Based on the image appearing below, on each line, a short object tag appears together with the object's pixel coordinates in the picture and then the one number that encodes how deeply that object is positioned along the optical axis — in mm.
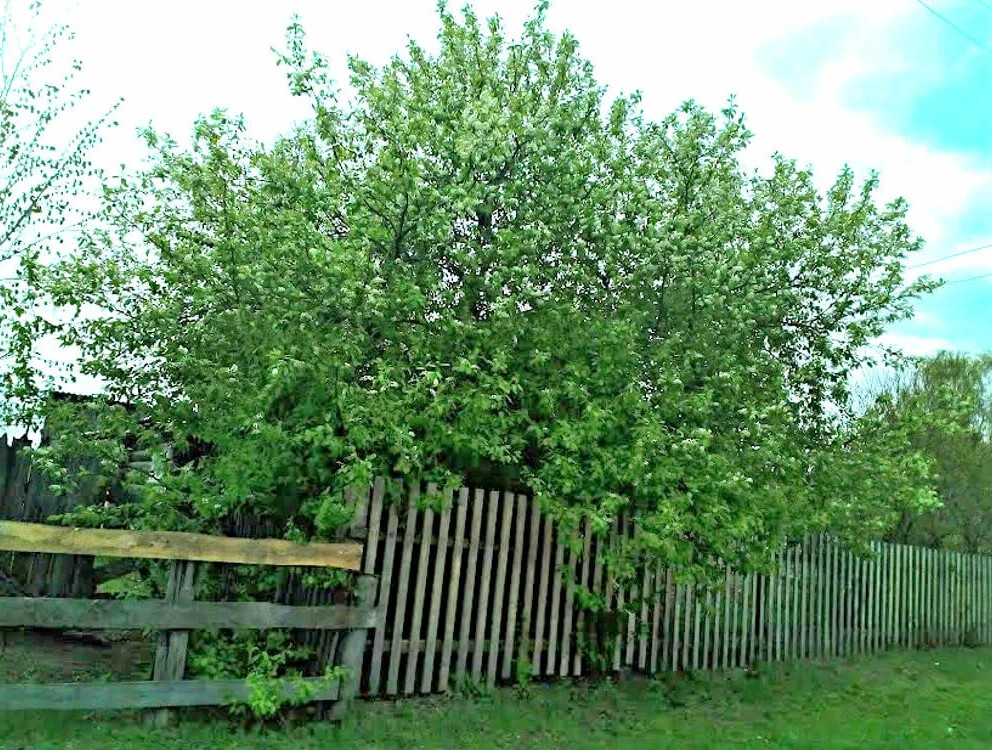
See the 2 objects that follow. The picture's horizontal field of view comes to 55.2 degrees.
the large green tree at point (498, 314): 7301
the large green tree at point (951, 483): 17953
